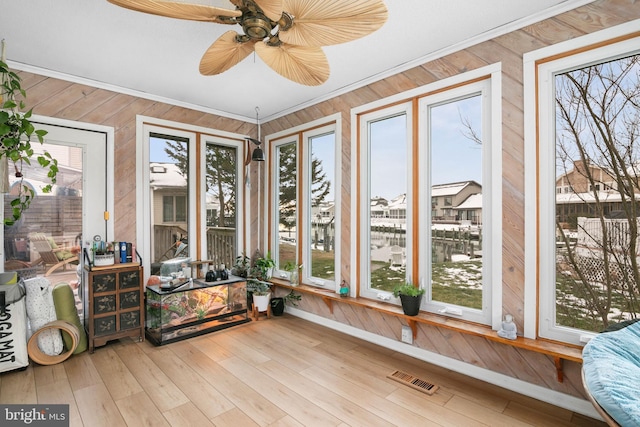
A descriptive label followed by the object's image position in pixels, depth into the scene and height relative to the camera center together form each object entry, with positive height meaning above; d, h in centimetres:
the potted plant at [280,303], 408 -113
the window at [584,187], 203 +17
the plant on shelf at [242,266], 412 -68
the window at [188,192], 370 +28
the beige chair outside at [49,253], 307 -37
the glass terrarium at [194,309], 320 -100
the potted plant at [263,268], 417 -69
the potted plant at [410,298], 276 -73
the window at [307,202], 376 +15
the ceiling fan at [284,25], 147 +96
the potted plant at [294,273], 403 -73
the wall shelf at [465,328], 206 -88
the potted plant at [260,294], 396 -98
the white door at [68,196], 301 +19
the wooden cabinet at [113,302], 294 -82
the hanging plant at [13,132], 193 +53
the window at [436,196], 255 +15
